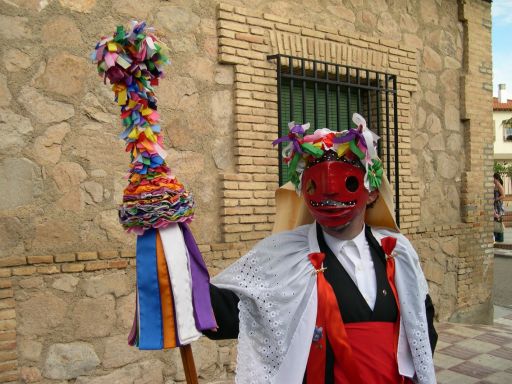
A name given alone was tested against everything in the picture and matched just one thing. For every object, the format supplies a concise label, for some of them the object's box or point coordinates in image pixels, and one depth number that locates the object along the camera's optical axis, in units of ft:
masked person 7.52
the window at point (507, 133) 144.66
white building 143.54
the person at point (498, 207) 43.84
